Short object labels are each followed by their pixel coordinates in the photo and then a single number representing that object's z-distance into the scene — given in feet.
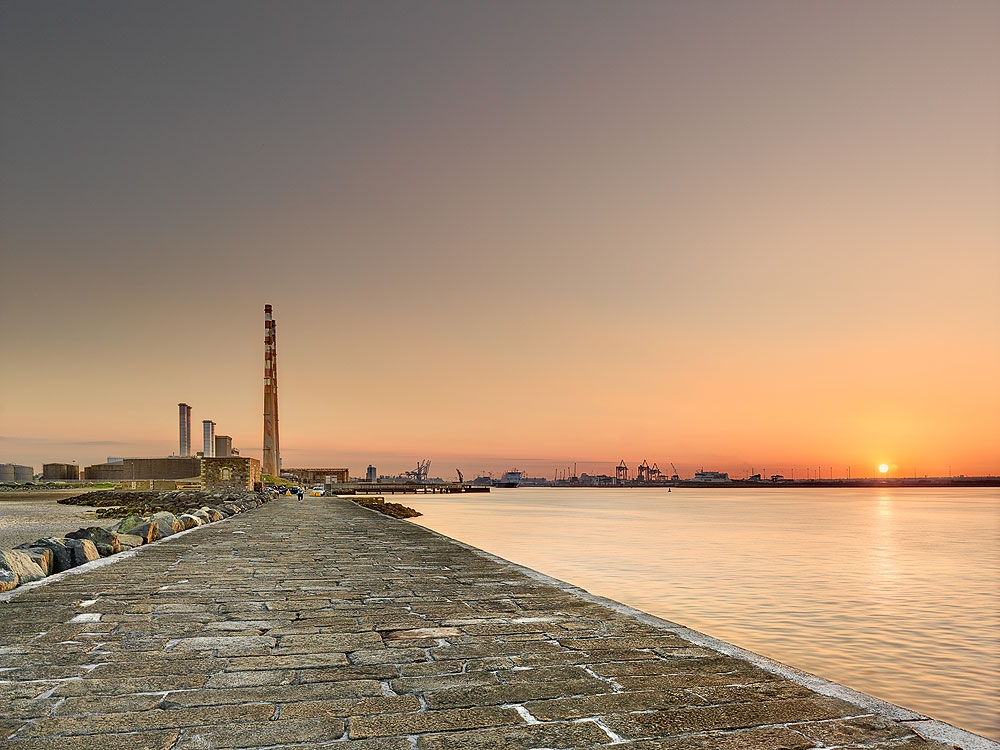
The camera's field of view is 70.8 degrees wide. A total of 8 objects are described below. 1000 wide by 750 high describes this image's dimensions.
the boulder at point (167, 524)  38.32
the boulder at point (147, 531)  33.91
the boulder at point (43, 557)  22.09
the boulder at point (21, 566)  20.30
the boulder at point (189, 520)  44.05
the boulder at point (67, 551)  23.85
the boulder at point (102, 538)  28.68
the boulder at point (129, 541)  31.09
